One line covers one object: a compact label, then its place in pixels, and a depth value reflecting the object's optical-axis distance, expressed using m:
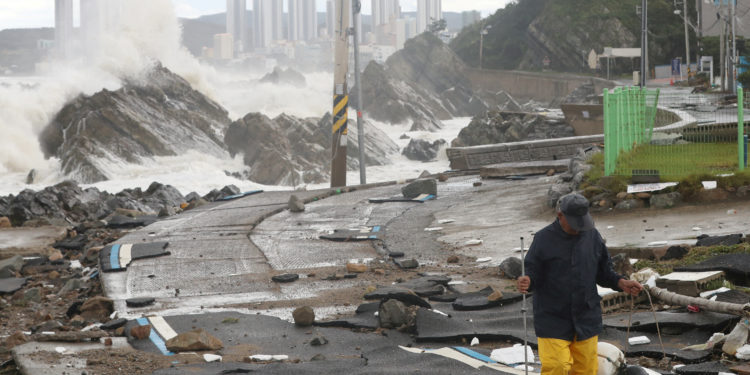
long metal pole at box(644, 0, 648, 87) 38.19
